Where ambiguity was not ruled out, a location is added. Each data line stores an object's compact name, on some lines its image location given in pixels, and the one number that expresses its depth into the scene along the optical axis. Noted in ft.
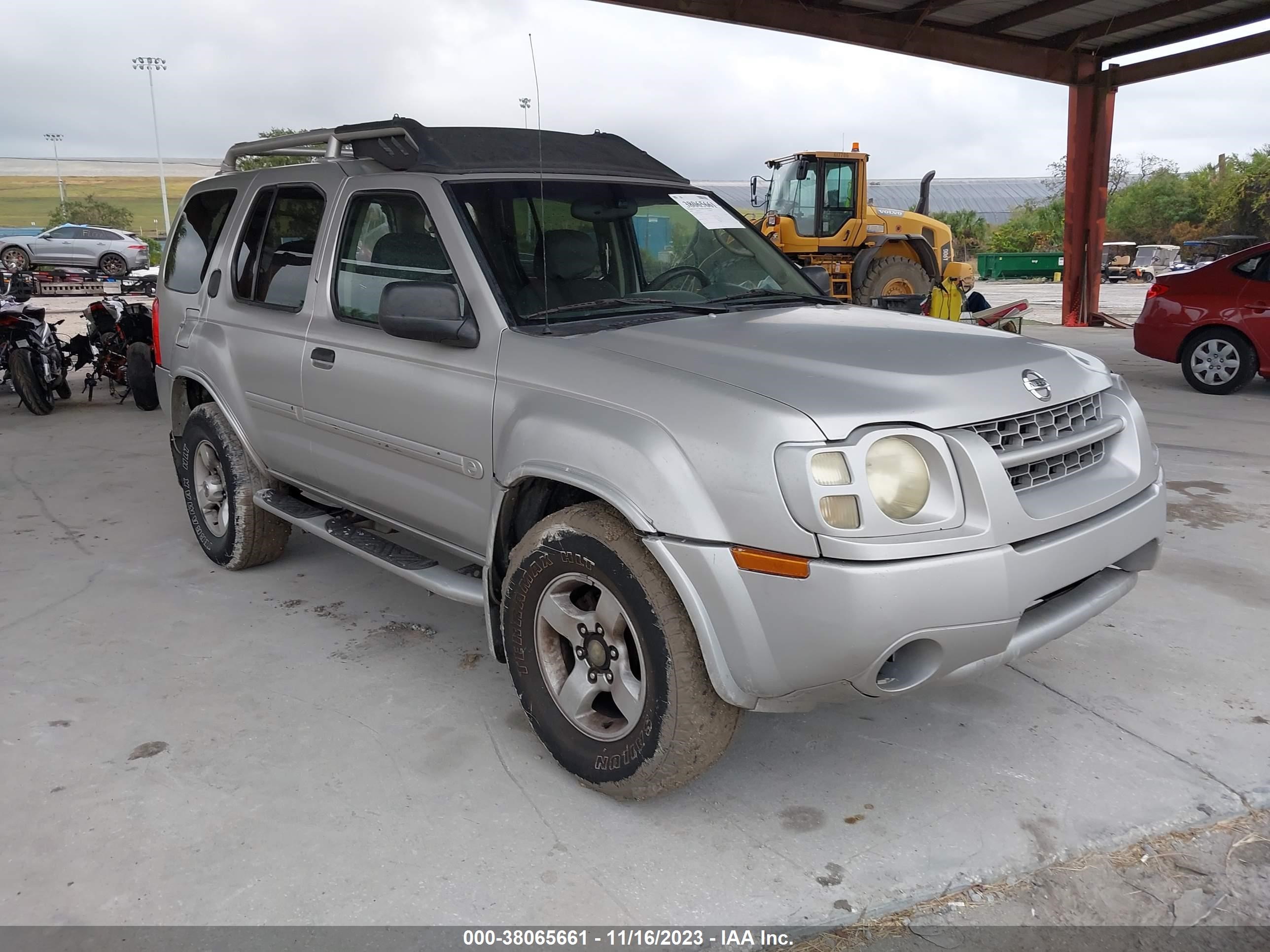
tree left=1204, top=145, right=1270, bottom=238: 128.57
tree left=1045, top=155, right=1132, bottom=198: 176.14
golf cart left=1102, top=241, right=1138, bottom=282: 112.78
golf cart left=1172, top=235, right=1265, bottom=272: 95.40
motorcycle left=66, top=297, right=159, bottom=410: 31.14
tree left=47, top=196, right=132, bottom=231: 177.37
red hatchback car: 30.66
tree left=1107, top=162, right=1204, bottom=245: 144.97
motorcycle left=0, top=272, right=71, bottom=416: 29.84
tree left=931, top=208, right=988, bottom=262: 151.43
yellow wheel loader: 46.60
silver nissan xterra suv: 7.74
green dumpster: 111.04
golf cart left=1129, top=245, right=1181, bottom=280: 112.98
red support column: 50.72
